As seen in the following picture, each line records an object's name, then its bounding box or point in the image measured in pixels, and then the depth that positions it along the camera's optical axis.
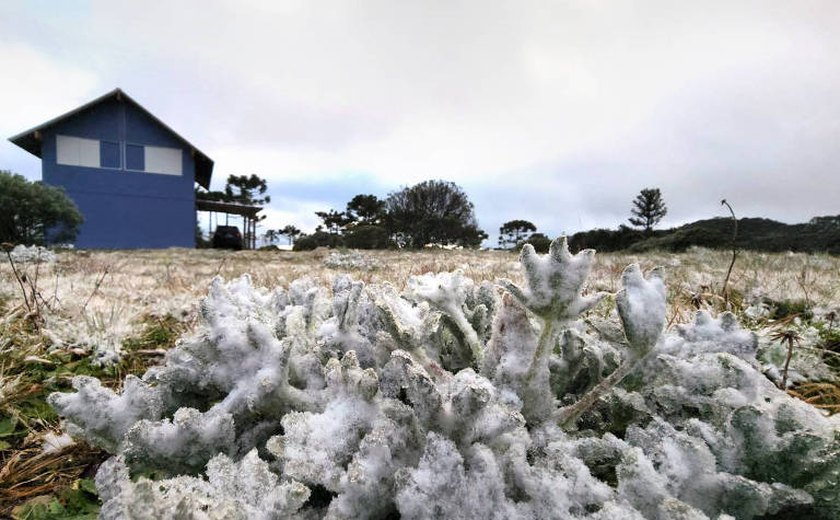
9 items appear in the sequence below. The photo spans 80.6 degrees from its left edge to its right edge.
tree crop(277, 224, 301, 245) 75.75
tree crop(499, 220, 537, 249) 56.59
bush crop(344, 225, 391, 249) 31.42
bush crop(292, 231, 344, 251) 38.66
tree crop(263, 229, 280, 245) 72.50
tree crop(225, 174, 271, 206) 63.12
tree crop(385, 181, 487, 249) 44.59
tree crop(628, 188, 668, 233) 57.44
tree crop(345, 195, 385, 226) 61.16
